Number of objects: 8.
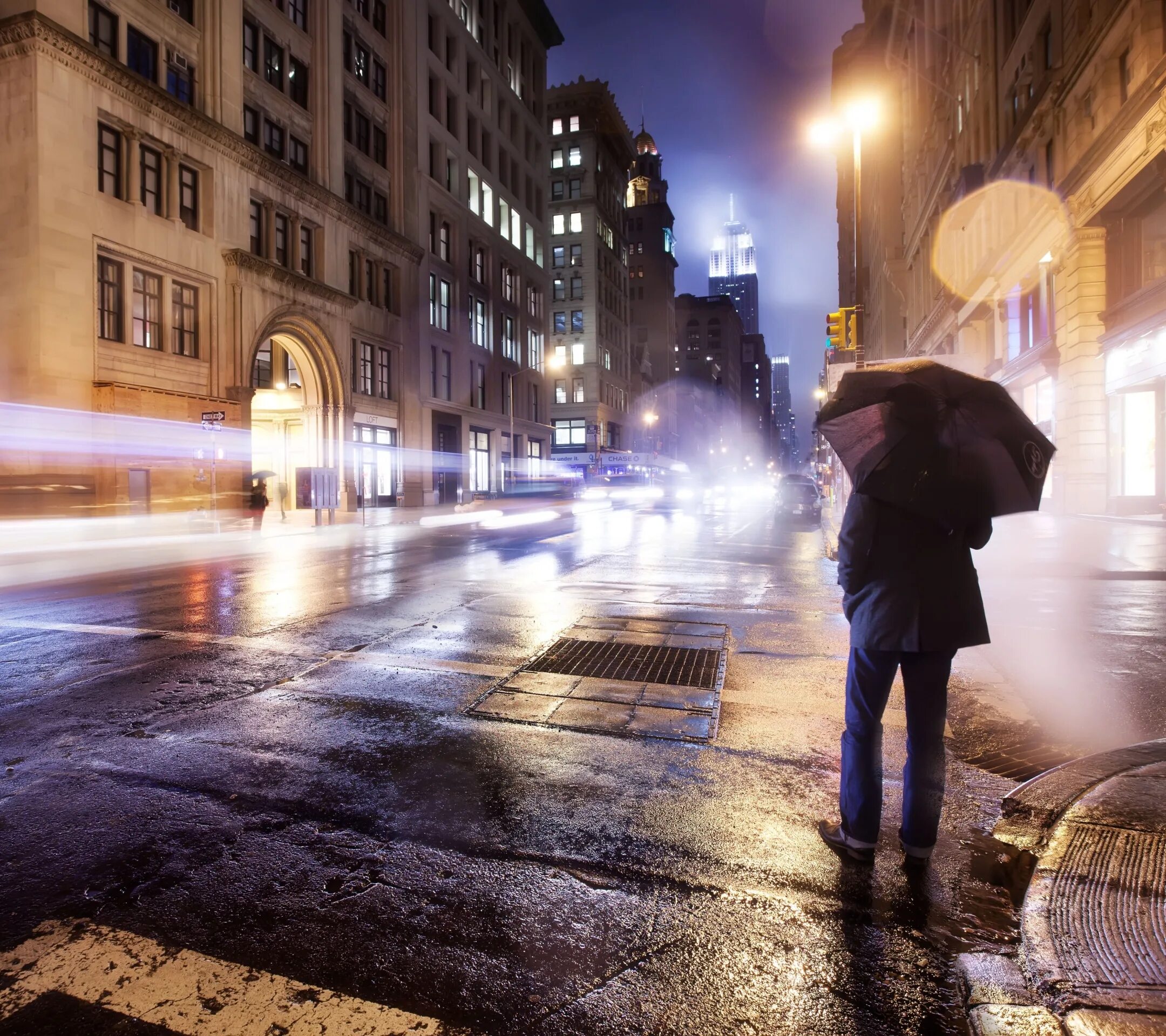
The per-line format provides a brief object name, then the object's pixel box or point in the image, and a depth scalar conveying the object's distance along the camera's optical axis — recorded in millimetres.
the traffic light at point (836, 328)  17594
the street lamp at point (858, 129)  15359
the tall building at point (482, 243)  44281
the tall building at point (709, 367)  152500
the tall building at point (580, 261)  74062
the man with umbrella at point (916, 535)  2926
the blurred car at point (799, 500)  29109
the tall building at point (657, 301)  112250
